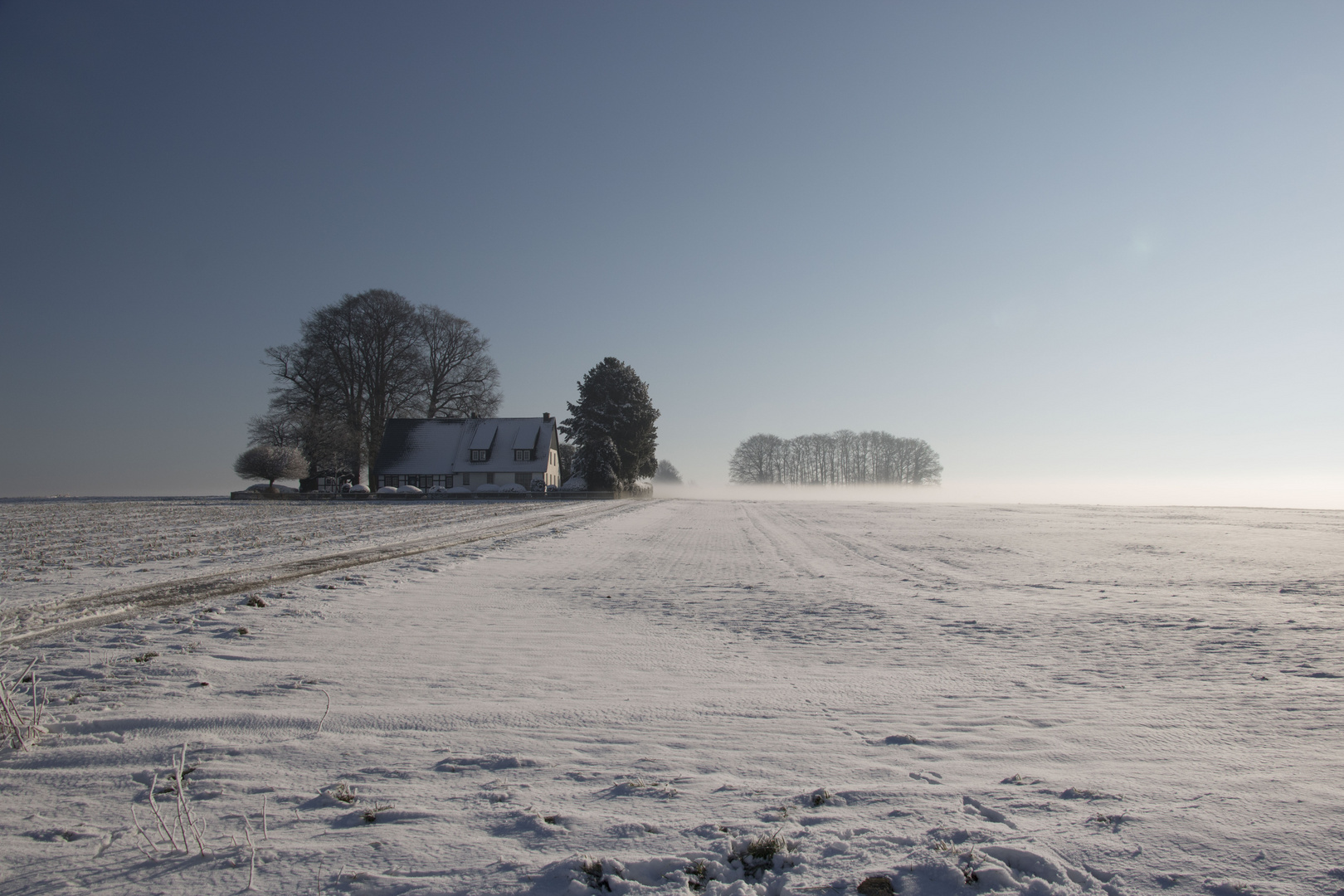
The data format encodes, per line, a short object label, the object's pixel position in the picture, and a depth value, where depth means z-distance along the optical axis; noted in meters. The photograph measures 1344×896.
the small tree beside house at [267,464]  46.50
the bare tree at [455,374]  54.41
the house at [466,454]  53.28
